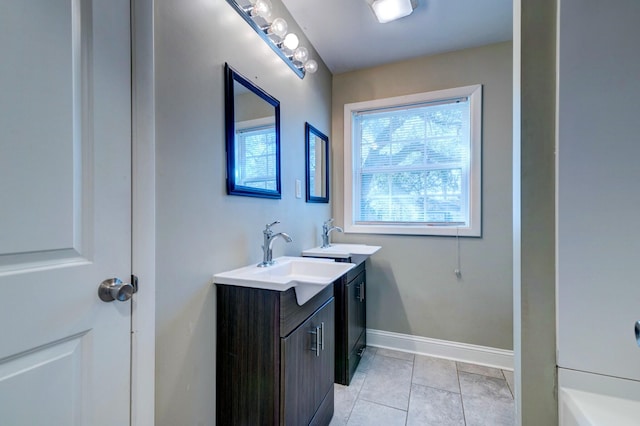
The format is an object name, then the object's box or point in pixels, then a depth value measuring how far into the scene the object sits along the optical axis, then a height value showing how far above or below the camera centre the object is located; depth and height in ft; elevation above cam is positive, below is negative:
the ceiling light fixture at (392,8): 5.55 +4.26
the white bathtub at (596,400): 2.37 -1.80
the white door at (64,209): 1.96 +0.03
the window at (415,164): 7.33 +1.38
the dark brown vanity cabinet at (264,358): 3.58 -2.06
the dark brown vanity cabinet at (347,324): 6.11 -2.65
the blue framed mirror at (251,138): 4.22 +1.29
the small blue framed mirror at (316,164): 6.86 +1.30
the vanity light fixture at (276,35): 4.59 +3.39
